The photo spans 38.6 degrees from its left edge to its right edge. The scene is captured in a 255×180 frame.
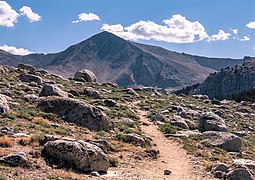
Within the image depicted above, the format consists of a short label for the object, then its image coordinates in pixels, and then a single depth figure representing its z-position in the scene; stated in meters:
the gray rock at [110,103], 52.28
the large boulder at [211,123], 43.59
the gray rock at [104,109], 45.54
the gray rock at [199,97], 108.24
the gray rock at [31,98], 42.42
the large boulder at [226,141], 35.25
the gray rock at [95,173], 20.41
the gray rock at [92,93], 59.56
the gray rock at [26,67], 96.47
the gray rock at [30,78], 64.38
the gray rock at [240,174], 22.50
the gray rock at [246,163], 25.64
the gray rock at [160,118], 47.09
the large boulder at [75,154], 20.61
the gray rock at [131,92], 79.59
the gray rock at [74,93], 56.51
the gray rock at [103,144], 25.06
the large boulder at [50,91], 45.97
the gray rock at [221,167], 25.08
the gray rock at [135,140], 30.64
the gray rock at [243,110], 77.50
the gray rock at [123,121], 40.46
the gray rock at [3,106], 32.22
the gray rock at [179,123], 45.03
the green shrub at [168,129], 39.84
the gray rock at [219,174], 24.02
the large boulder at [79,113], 33.56
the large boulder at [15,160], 18.59
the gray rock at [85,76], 99.62
